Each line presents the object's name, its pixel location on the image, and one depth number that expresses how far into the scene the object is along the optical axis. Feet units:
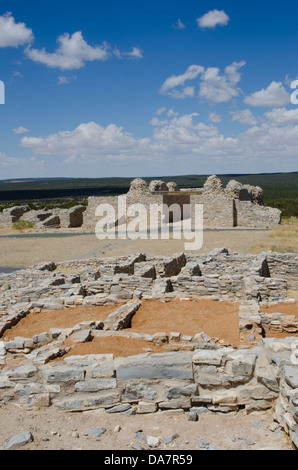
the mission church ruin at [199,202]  94.22
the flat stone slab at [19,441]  12.57
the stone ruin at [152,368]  14.17
